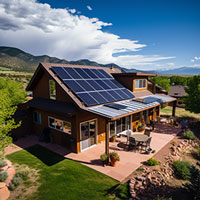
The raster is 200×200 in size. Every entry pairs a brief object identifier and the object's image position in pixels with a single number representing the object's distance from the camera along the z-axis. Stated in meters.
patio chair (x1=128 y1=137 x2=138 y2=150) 13.05
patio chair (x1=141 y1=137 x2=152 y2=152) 13.22
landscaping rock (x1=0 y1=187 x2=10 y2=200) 7.72
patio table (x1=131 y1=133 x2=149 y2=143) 13.16
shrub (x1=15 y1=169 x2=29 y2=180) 9.35
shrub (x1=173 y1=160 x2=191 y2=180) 10.30
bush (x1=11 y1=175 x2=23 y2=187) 8.67
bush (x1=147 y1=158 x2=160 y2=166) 10.96
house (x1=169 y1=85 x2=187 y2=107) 47.18
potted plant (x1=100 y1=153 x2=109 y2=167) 10.81
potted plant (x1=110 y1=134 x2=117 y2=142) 14.91
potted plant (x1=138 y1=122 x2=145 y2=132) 18.24
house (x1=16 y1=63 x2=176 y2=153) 12.48
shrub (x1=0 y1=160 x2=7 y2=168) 9.49
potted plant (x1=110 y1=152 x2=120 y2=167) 10.77
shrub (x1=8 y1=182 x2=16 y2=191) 8.41
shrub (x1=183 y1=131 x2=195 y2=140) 16.39
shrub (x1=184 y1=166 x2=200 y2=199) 7.69
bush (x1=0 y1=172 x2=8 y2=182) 8.54
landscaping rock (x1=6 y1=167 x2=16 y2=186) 8.79
